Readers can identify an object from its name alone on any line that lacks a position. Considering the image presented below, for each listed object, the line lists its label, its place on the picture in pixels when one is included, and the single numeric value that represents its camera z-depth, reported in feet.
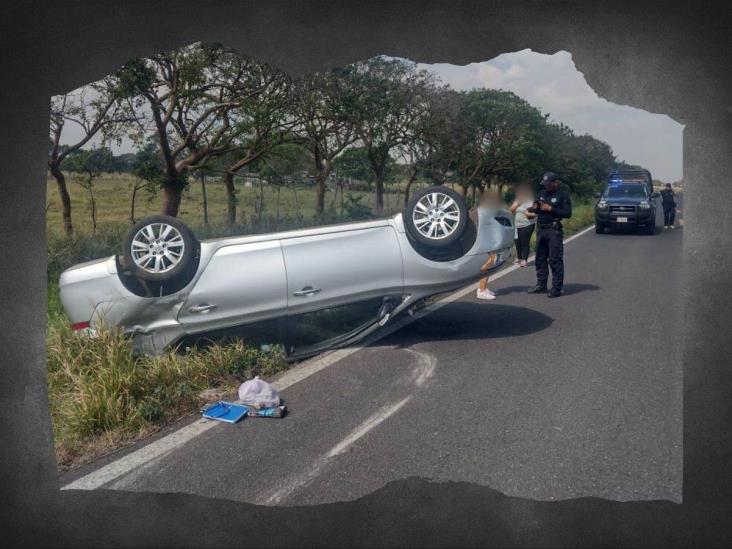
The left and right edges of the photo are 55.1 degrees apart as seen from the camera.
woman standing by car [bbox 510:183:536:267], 21.22
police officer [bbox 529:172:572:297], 26.08
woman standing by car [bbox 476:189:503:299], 20.34
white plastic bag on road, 15.67
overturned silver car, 17.66
